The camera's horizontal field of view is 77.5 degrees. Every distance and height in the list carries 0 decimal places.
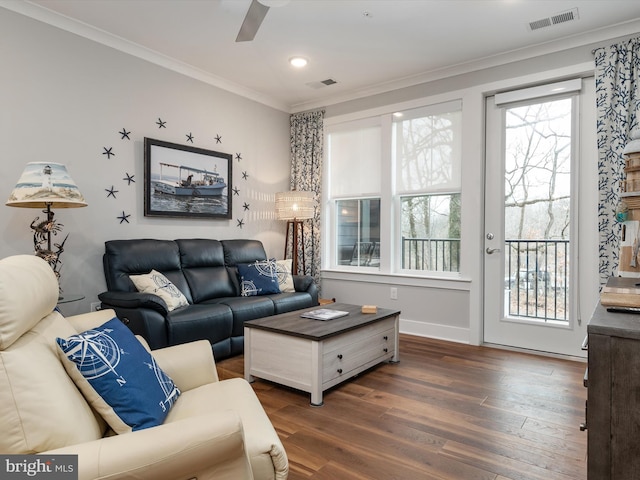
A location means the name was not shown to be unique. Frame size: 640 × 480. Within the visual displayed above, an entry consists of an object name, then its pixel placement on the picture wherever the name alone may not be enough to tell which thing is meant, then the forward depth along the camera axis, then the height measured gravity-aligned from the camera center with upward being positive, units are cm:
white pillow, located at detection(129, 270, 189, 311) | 325 -44
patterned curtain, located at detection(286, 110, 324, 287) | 517 +86
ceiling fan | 237 +137
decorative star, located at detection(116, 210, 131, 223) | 364 +16
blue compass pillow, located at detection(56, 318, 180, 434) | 126 -48
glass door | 363 +9
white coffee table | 258 -80
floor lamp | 484 +35
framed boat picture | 384 +56
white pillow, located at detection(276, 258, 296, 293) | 424 -47
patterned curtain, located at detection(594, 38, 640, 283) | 322 +91
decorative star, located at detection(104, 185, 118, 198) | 354 +39
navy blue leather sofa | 294 -52
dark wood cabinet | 105 -45
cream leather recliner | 97 -52
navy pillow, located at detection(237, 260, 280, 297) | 405 -45
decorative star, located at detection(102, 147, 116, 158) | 352 +74
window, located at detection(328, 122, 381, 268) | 481 +53
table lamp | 261 +28
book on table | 303 -62
